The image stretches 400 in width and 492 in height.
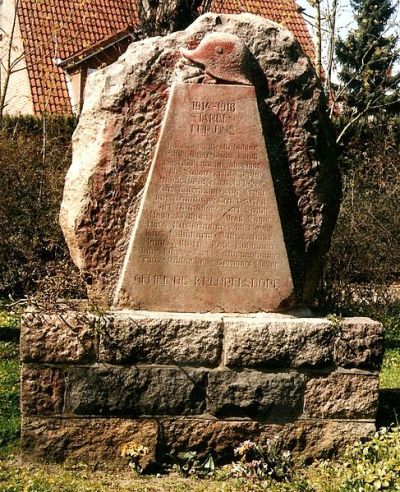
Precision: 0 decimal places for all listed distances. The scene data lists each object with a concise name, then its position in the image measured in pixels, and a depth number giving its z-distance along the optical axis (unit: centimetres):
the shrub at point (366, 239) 846
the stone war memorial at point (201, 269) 398
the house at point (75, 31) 1518
